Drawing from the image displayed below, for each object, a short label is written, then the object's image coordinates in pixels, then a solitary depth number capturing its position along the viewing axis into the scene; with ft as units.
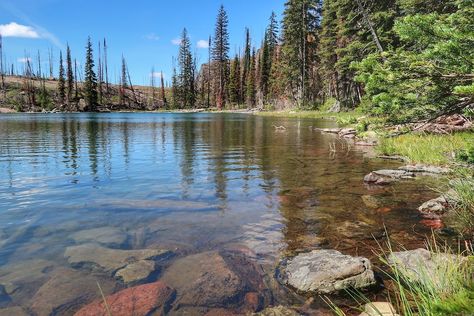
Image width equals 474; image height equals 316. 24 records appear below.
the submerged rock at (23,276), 14.54
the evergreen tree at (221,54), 300.81
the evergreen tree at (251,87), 274.36
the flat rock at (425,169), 33.41
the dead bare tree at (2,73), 280.41
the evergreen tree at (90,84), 287.48
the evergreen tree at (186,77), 327.88
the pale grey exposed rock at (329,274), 14.53
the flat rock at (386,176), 32.35
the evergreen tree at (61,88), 287.07
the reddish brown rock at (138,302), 13.21
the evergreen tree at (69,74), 291.79
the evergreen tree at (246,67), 308.81
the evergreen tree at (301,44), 179.42
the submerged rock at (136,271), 15.64
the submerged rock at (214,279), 14.26
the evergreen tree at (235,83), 300.81
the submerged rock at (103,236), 19.67
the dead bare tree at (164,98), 341.13
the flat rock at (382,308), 11.24
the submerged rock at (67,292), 13.46
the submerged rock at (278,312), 12.91
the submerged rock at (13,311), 12.97
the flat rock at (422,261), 11.45
